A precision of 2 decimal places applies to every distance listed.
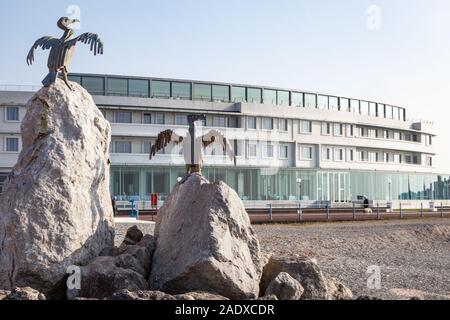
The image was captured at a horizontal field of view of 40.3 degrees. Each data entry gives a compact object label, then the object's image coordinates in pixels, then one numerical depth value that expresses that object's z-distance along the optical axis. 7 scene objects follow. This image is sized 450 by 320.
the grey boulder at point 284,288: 9.48
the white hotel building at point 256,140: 56.44
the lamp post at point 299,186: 62.63
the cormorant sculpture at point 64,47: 11.55
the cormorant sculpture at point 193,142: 14.34
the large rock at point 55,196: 9.91
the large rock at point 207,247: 9.67
